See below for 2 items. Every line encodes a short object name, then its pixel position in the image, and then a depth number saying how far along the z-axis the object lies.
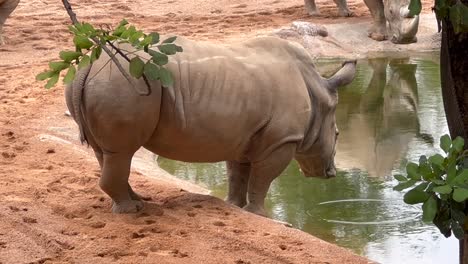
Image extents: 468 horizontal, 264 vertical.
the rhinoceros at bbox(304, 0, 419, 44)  26.69
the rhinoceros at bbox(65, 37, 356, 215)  10.96
